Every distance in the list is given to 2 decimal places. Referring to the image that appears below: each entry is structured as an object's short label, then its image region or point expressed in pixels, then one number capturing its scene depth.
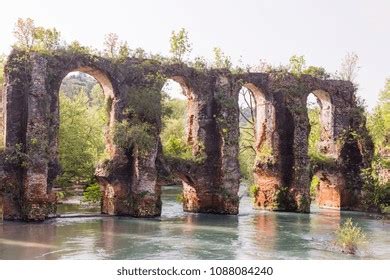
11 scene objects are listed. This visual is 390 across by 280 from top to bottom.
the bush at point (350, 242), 18.11
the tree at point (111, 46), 28.04
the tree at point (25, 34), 25.50
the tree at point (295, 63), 33.03
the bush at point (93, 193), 31.08
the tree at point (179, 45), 29.28
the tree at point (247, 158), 39.60
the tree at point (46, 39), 25.75
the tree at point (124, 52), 28.25
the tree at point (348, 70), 35.12
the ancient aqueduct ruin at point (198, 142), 24.59
